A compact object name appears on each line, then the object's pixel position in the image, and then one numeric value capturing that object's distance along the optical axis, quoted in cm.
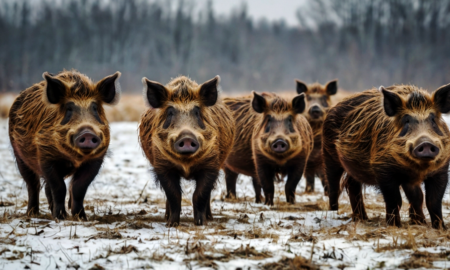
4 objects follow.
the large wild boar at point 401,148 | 980
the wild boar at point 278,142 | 1447
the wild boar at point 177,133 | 1054
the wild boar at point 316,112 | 1797
